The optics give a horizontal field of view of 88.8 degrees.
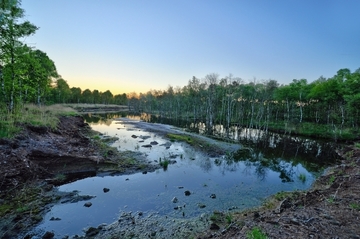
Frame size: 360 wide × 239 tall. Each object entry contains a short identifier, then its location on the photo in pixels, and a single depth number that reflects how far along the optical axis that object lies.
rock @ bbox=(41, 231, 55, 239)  6.88
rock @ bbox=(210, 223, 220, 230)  7.72
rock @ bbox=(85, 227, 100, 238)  7.30
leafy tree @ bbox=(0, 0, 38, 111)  15.09
